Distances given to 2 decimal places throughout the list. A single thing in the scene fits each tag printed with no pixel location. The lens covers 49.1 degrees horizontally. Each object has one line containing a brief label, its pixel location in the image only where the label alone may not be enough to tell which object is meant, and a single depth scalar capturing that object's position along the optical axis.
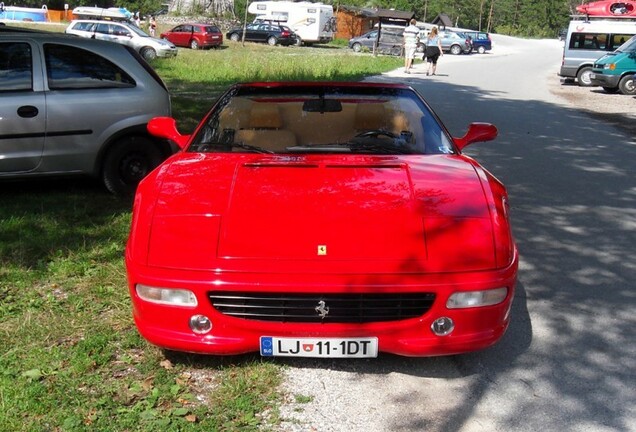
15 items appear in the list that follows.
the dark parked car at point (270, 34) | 46.50
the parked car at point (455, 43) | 47.03
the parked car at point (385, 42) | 41.81
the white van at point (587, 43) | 24.25
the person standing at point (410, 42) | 25.80
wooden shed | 63.03
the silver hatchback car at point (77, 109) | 6.28
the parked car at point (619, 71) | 21.09
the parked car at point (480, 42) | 50.60
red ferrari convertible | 3.26
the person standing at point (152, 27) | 44.90
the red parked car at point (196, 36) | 40.97
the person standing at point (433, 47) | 25.02
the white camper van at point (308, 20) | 50.03
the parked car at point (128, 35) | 30.22
